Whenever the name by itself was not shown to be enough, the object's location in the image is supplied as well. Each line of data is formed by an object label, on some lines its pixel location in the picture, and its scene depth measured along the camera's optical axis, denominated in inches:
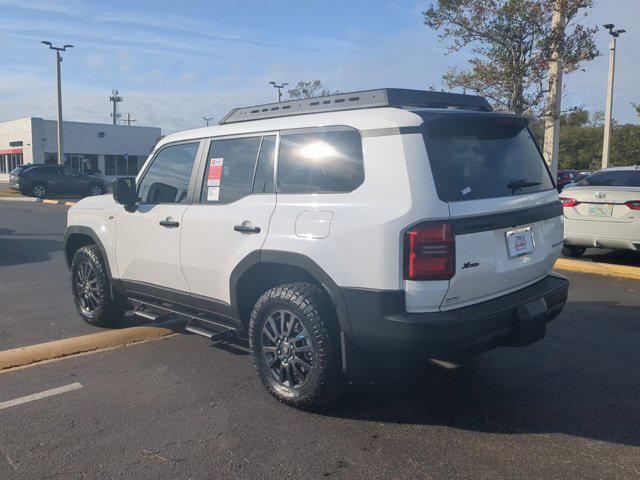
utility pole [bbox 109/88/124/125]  3208.7
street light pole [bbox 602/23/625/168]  961.5
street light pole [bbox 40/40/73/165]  1305.4
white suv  132.3
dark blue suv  1024.2
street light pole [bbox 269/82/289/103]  1330.0
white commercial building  1941.4
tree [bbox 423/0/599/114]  530.3
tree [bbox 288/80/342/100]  1304.1
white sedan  327.0
